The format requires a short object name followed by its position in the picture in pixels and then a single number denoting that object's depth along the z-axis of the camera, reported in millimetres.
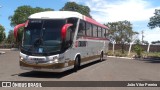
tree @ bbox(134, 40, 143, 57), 17642
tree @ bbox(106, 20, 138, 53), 25110
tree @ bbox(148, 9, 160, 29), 18293
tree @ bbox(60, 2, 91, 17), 37286
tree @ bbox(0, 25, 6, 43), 35955
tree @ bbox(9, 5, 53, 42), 34973
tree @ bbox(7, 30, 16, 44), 49754
